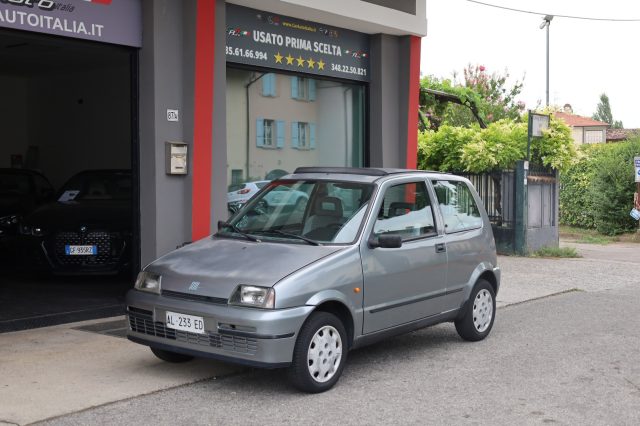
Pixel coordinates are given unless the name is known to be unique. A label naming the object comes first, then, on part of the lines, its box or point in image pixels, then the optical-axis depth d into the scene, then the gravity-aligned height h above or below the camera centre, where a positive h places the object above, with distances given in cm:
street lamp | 2977 +595
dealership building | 914 +124
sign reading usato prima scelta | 1048 +186
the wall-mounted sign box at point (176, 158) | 924 +22
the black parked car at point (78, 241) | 1058 -85
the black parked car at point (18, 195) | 1323 -31
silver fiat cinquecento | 570 -77
